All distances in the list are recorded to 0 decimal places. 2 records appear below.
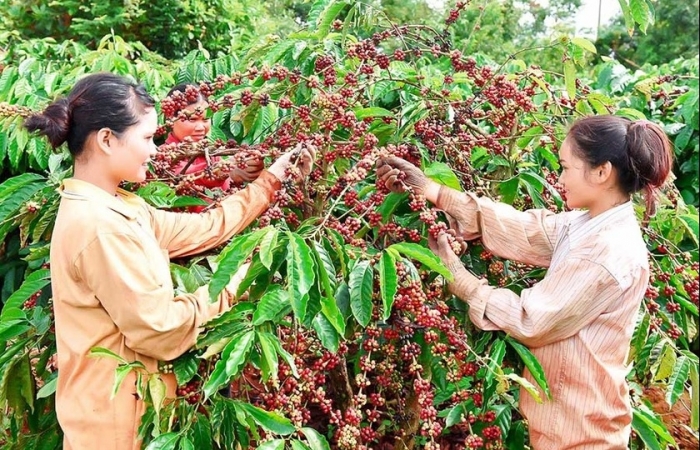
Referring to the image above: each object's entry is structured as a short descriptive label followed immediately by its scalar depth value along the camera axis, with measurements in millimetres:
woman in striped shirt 1812
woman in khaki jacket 1670
